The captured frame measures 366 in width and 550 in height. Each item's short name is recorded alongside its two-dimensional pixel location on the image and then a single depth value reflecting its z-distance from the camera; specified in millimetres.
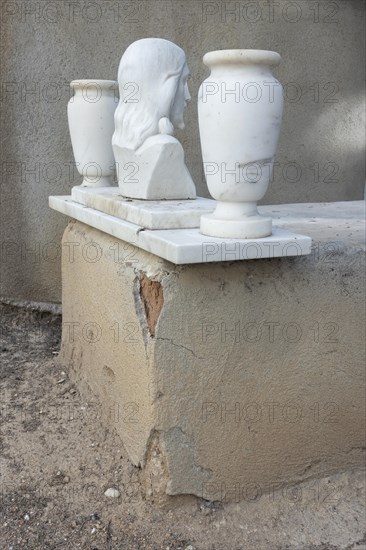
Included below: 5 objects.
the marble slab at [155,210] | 2635
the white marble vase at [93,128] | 3494
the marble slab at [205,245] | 2314
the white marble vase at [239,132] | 2295
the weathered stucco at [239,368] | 2539
